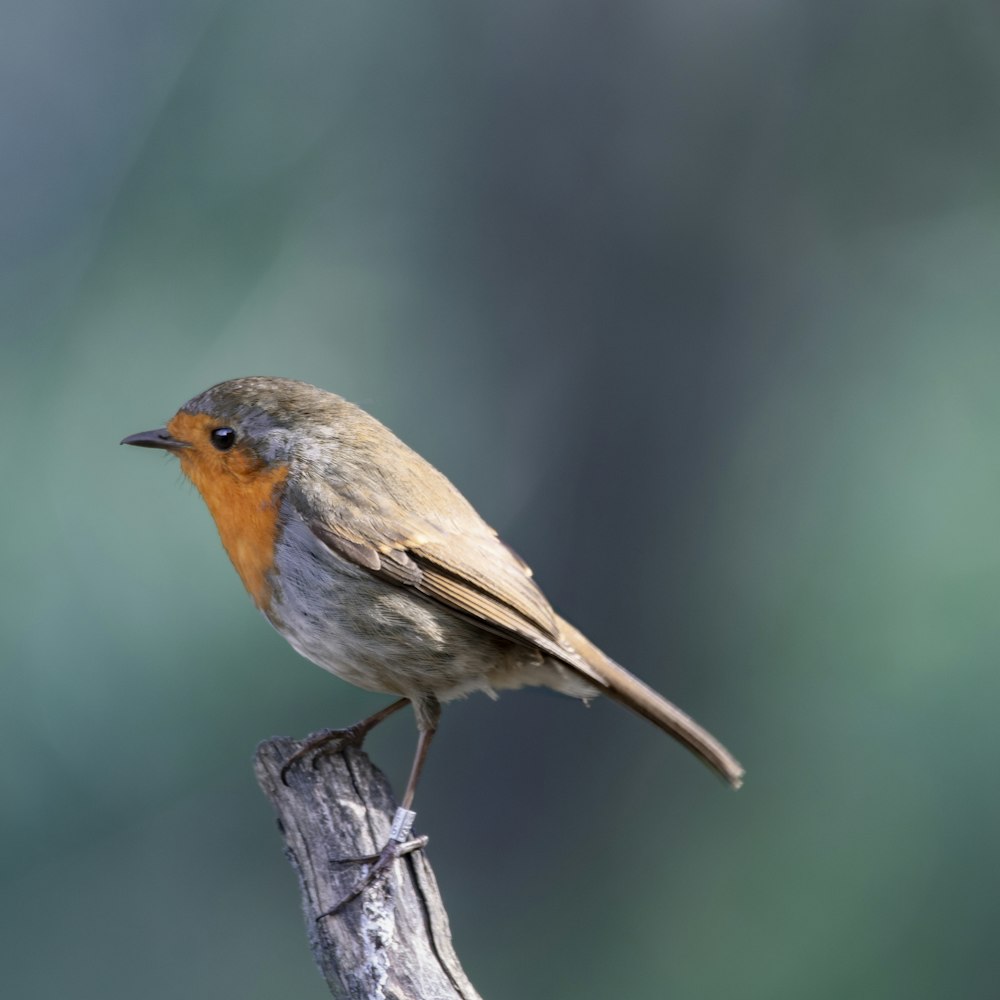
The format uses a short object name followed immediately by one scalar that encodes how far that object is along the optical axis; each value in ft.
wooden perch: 13.77
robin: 13.89
